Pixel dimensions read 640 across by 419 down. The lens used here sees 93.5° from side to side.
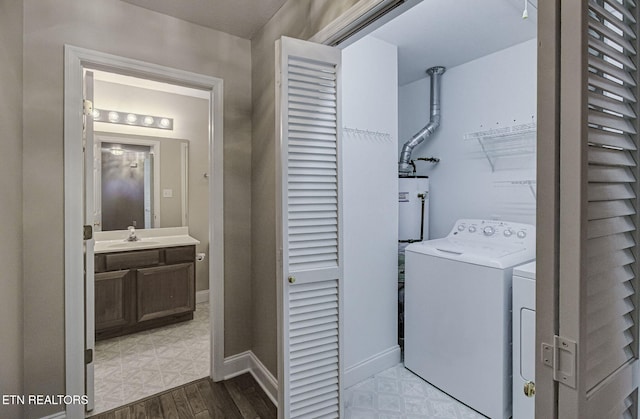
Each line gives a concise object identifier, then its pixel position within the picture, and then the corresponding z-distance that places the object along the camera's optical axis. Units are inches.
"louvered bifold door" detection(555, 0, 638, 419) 24.1
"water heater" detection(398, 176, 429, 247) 112.7
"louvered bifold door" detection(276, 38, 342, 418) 58.9
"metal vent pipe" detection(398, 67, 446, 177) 118.1
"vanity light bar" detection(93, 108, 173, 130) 126.9
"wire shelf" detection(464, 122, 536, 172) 92.8
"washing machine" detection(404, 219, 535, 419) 71.2
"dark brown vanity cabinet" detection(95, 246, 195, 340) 109.2
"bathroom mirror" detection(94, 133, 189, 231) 127.3
